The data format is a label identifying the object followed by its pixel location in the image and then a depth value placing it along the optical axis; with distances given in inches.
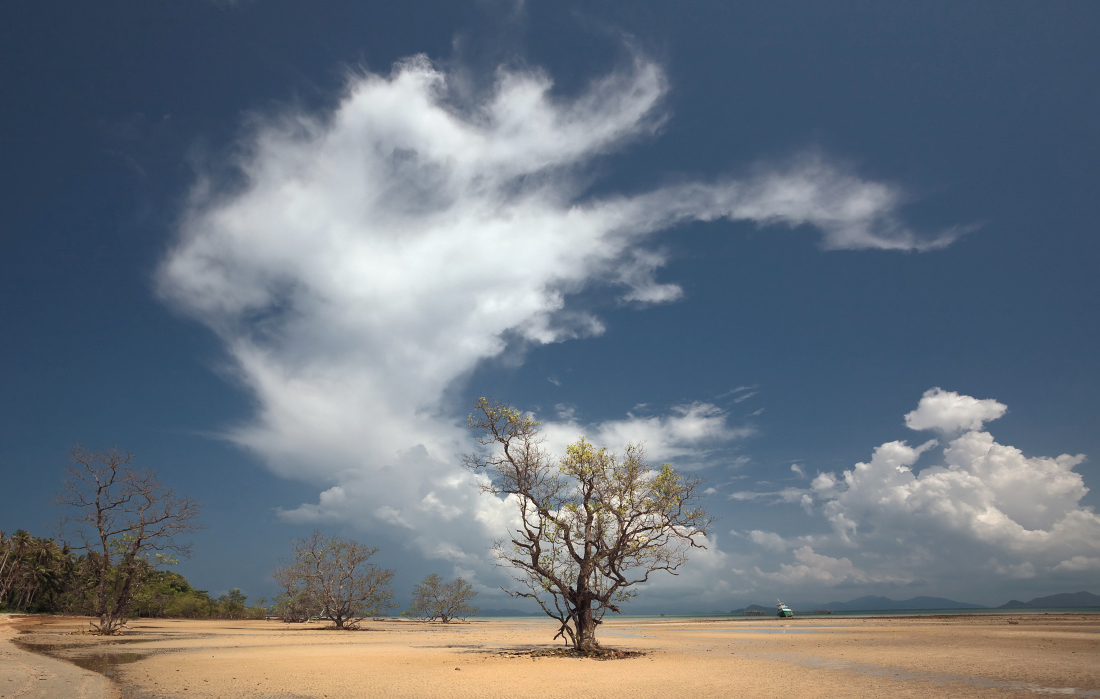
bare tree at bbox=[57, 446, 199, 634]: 1466.5
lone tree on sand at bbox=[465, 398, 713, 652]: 987.9
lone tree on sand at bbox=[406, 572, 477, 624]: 3255.4
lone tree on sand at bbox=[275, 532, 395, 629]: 2185.0
